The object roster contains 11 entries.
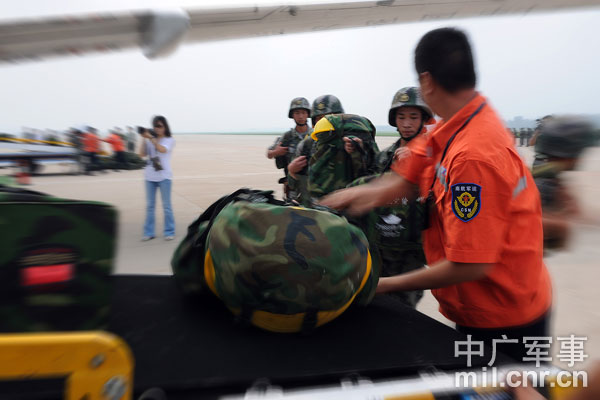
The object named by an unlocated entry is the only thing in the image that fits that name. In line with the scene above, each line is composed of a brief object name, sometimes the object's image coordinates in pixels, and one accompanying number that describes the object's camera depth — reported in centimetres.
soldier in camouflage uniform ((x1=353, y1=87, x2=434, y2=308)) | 192
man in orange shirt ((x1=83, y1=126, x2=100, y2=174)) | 1209
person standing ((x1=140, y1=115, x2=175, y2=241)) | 509
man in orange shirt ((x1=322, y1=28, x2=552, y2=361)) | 105
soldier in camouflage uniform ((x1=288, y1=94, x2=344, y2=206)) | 363
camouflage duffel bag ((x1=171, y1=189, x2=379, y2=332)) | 95
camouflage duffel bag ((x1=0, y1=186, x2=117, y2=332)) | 88
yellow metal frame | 71
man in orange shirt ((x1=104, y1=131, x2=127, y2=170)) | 1278
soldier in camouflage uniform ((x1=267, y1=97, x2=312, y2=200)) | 455
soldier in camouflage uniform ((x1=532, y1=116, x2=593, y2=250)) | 183
